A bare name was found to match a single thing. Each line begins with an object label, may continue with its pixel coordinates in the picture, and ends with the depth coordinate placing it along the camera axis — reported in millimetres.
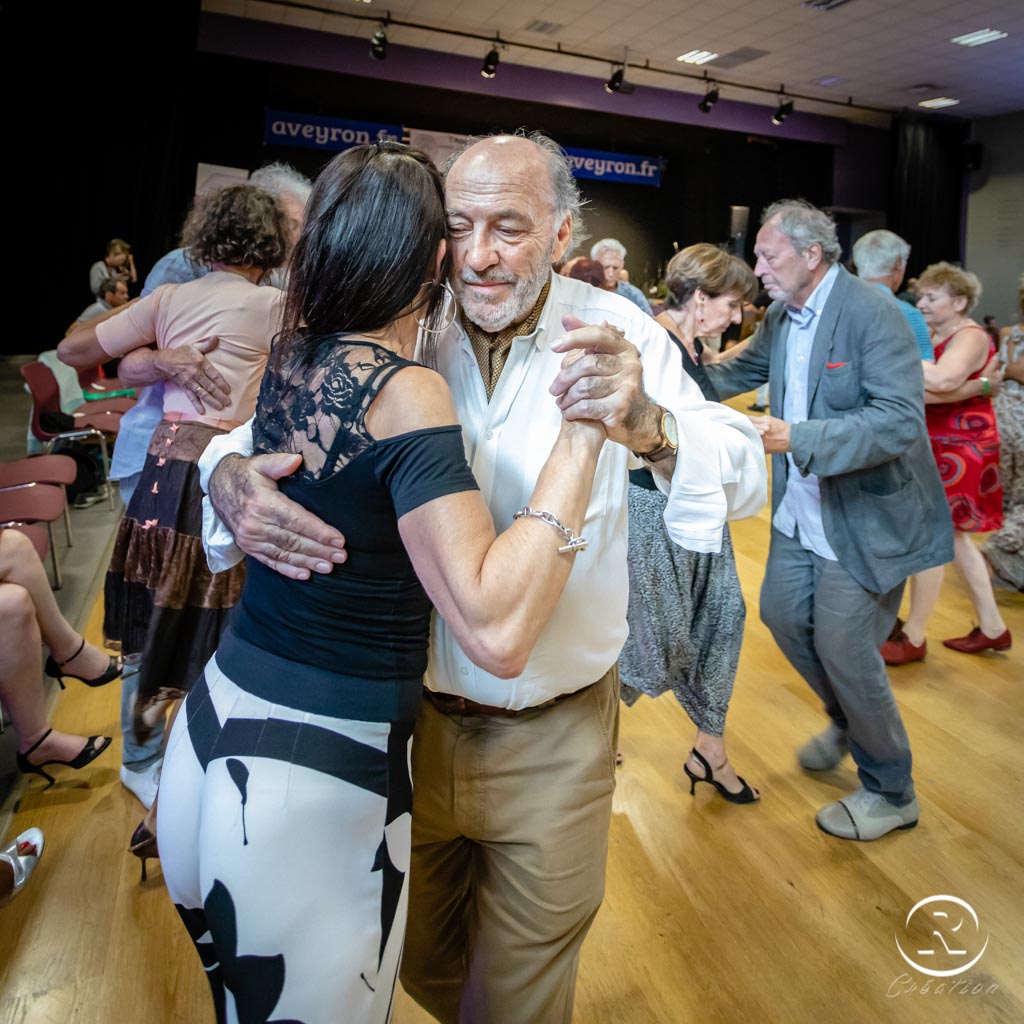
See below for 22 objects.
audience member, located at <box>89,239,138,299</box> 6918
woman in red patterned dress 3652
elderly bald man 1271
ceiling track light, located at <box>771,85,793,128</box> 11381
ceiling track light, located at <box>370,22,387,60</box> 8883
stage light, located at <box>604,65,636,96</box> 10156
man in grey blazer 2145
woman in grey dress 2518
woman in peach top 2105
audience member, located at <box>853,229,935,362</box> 3699
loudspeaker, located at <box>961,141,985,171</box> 13391
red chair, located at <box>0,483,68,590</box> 3268
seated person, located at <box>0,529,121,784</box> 2506
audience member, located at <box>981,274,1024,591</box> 4371
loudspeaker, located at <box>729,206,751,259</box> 12828
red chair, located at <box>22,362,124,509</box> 4930
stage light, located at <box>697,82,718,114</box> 10548
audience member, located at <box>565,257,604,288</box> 4270
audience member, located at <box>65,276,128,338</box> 6316
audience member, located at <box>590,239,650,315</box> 5793
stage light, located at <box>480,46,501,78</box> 9476
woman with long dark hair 958
